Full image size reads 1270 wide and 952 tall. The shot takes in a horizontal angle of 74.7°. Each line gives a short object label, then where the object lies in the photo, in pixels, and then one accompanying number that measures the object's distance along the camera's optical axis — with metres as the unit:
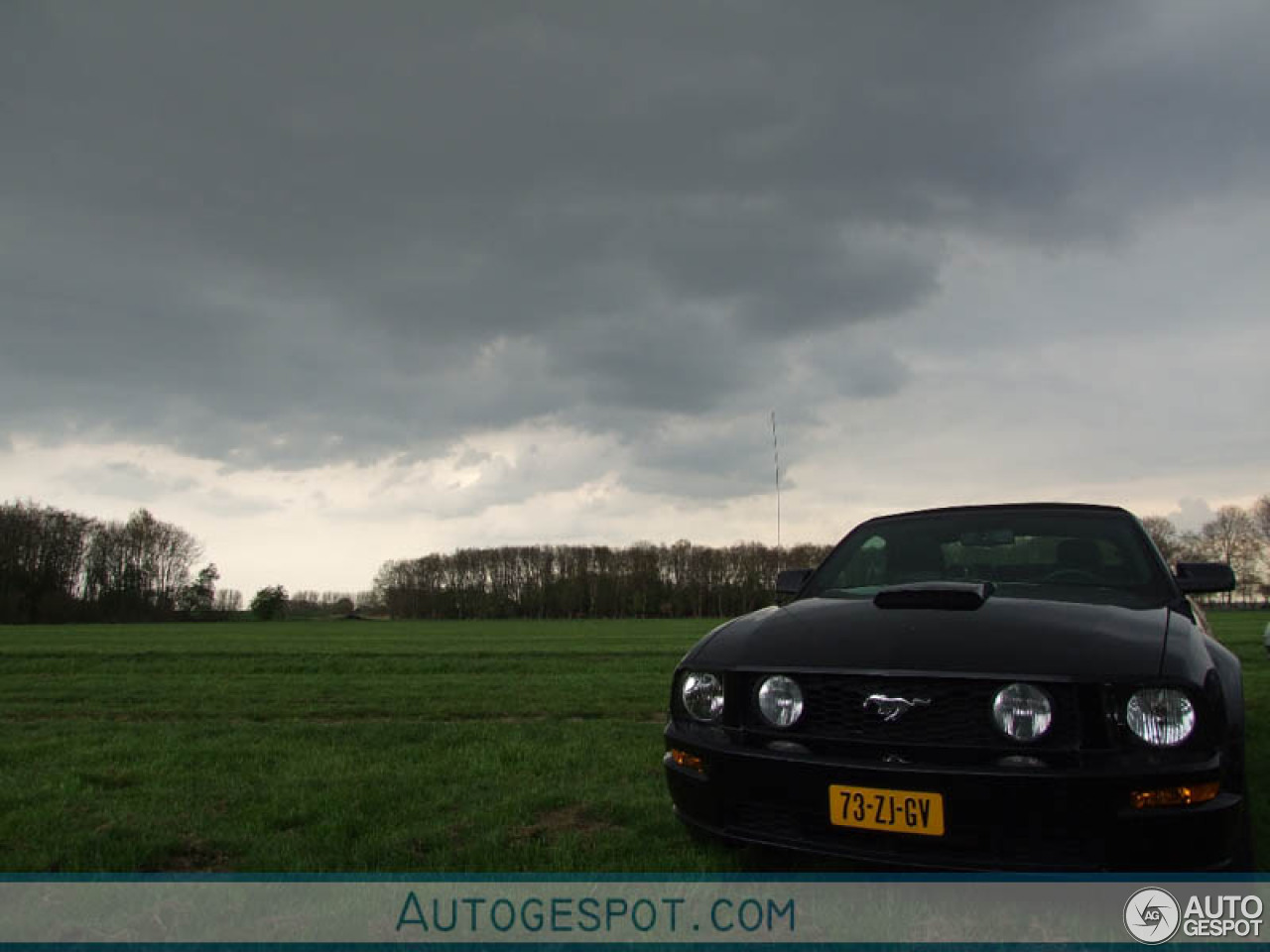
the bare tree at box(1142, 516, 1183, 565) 81.53
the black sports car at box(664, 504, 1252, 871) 2.66
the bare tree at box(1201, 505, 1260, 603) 84.50
